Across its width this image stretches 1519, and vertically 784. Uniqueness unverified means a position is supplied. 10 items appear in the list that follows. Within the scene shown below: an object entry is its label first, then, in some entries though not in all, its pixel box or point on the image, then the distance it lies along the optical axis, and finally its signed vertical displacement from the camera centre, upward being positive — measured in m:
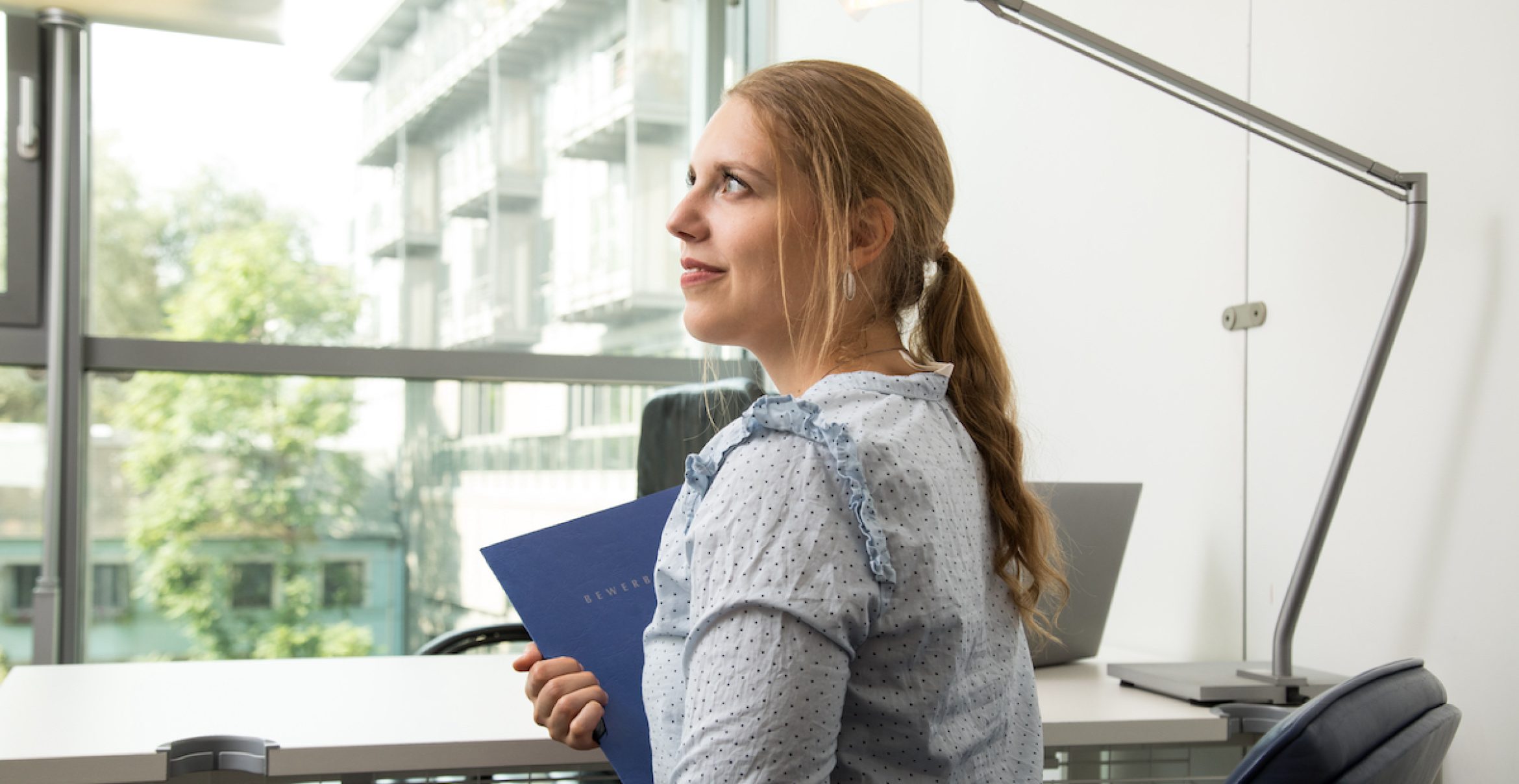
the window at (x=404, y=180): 3.17 +0.56
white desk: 1.25 -0.40
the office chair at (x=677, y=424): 2.31 -0.09
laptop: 1.78 -0.25
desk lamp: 1.43 -0.04
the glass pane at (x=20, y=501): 2.96 -0.32
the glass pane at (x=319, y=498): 3.09 -0.33
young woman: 0.62 -0.07
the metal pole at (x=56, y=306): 2.84 +0.16
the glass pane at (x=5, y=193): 2.98 +0.45
